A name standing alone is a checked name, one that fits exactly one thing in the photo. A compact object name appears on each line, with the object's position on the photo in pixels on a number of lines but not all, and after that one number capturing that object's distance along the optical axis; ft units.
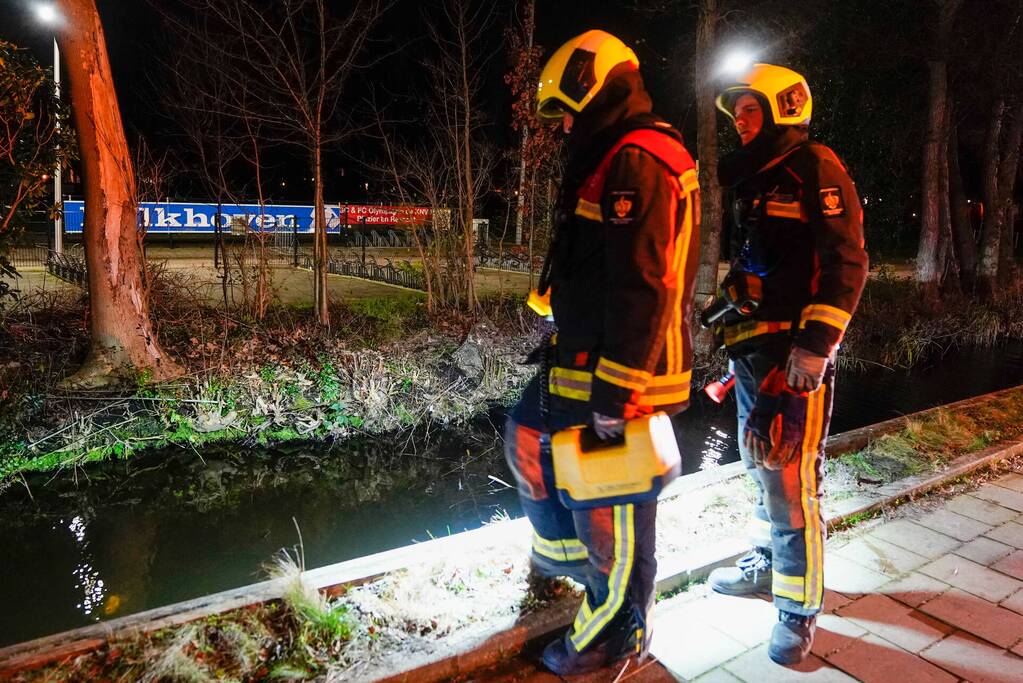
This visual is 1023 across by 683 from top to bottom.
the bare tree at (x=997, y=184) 46.26
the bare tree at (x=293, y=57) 25.99
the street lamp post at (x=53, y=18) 19.07
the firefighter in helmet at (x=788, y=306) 8.48
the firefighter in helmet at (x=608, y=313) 7.04
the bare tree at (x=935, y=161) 39.52
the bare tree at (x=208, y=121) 27.58
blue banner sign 53.88
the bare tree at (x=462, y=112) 29.89
